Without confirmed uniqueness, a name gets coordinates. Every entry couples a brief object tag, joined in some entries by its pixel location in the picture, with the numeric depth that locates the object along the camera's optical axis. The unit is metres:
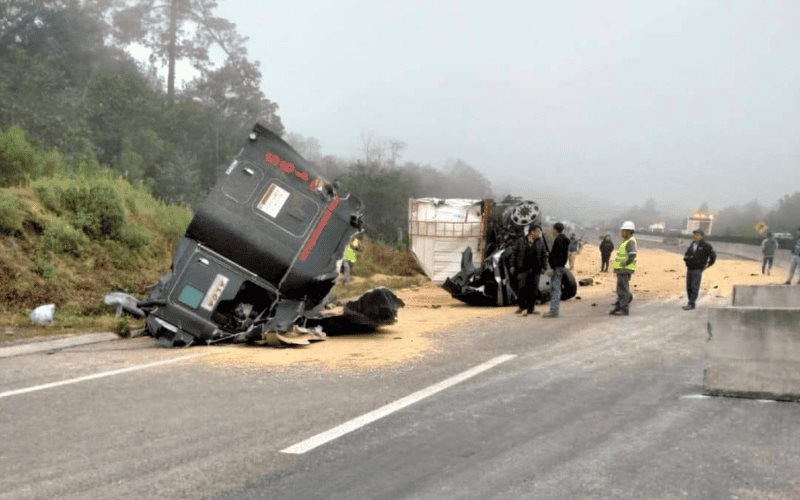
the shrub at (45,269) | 12.57
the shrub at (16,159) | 15.03
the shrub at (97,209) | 14.55
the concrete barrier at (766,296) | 10.01
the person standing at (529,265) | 13.43
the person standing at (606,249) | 27.61
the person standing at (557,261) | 12.95
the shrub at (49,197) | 14.39
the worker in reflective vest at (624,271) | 13.00
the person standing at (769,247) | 25.72
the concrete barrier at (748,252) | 34.42
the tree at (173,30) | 51.66
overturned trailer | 15.05
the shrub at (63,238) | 13.34
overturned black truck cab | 9.46
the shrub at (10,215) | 12.92
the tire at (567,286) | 15.42
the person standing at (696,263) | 14.20
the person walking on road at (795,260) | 20.77
